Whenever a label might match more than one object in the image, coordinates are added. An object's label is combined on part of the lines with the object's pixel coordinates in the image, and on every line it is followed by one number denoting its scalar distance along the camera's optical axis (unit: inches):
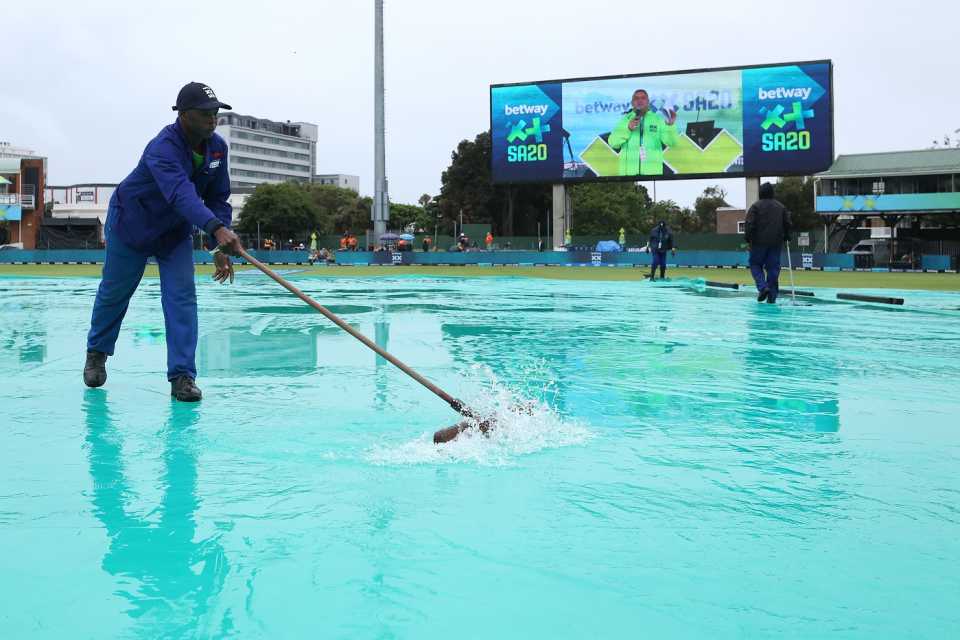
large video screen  1518.2
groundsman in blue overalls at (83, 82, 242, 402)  193.6
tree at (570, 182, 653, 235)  3277.6
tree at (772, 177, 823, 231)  3038.9
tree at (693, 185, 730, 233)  4323.3
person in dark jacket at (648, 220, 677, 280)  889.5
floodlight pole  1637.6
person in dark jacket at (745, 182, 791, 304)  525.0
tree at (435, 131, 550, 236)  2807.6
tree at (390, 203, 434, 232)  4298.0
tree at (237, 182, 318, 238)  3253.0
